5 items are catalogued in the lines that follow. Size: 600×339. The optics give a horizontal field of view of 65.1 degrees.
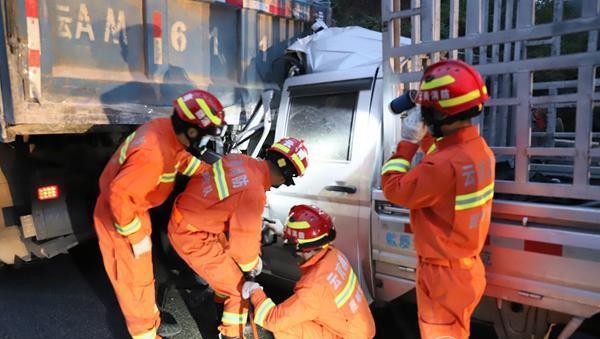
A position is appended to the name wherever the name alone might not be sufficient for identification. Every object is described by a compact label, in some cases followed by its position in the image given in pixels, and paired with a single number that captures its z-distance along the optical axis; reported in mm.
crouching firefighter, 2336
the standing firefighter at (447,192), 2018
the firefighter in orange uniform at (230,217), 2627
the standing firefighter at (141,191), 2557
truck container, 2623
